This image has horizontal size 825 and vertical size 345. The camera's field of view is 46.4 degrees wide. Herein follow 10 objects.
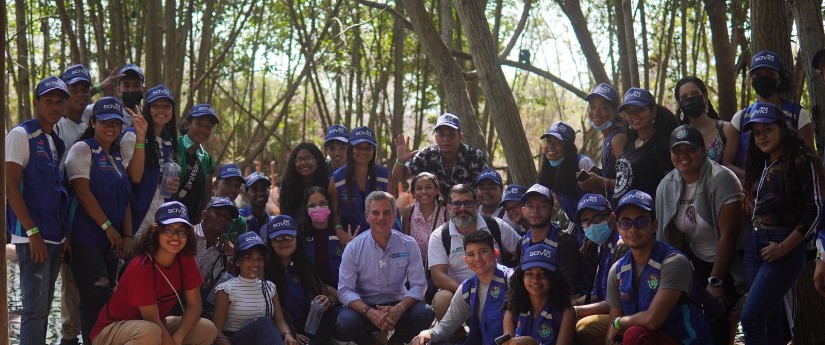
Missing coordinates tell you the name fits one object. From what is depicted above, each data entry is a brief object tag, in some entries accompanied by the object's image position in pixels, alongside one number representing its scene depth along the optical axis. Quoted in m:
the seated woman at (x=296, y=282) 8.01
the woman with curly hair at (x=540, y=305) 6.64
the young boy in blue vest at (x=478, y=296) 7.15
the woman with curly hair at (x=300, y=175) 8.67
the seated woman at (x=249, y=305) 7.46
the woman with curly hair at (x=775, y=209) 5.86
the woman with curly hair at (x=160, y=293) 6.64
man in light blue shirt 7.80
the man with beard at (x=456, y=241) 7.93
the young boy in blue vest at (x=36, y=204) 6.65
